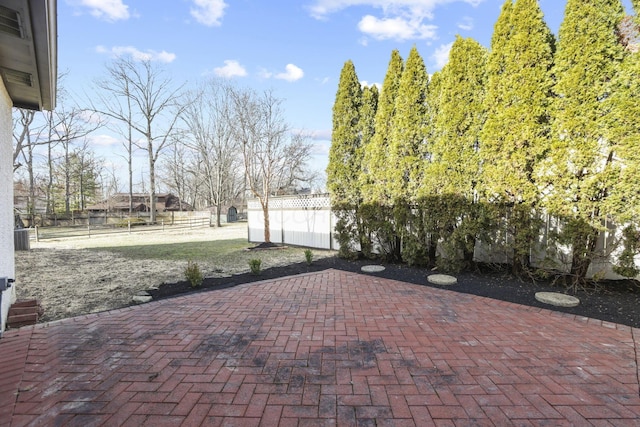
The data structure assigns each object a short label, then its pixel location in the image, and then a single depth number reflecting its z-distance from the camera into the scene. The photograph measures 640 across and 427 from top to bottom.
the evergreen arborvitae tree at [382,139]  7.11
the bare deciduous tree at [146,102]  23.47
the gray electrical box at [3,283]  2.73
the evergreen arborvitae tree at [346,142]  8.04
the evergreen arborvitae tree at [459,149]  5.73
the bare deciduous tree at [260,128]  12.84
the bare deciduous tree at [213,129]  20.08
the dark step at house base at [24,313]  3.52
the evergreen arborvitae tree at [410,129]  6.61
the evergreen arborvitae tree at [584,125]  4.26
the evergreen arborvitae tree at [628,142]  3.97
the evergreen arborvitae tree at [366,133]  7.62
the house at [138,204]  38.94
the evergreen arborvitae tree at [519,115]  4.92
